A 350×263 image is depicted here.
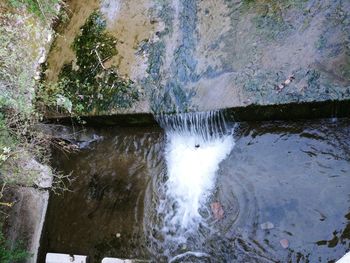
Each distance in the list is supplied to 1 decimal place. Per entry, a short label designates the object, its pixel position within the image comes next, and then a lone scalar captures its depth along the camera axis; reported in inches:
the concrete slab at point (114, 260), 162.6
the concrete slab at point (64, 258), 172.2
